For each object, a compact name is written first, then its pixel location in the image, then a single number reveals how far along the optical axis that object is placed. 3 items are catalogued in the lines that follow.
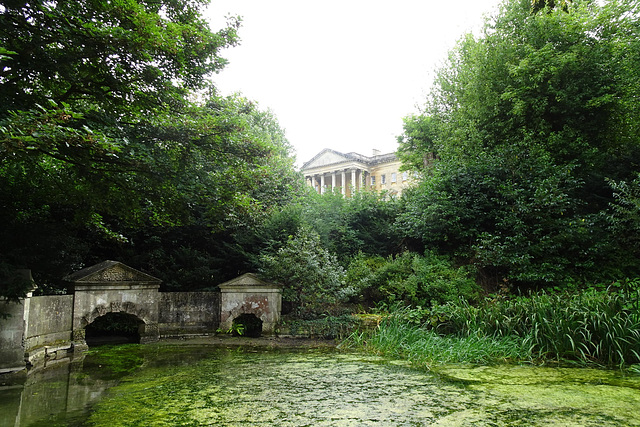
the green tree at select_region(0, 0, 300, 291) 6.09
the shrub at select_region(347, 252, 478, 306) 9.11
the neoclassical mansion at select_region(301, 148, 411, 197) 44.00
